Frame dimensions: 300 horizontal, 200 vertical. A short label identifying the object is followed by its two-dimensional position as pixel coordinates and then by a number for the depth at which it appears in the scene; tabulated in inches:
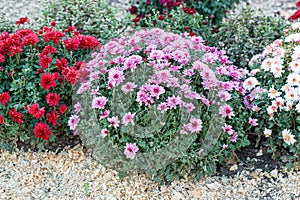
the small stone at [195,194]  119.6
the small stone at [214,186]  121.7
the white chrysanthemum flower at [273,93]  122.7
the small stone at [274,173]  124.8
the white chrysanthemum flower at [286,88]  122.7
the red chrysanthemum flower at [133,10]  190.5
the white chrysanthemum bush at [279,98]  121.4
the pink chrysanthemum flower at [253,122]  123.7
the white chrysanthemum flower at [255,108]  125.1
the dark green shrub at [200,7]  185.0
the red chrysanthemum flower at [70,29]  138.8
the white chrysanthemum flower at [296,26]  139.4
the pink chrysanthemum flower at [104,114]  115.3
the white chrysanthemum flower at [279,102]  121.0
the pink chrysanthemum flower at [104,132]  114.6
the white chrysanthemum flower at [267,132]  123.2
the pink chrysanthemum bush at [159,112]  115.0
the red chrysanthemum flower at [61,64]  127.2
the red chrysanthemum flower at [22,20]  140.9
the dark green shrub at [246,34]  153.3
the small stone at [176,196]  118.6
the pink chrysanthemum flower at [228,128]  118.5
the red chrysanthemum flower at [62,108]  124.7
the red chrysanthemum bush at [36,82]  122.8
